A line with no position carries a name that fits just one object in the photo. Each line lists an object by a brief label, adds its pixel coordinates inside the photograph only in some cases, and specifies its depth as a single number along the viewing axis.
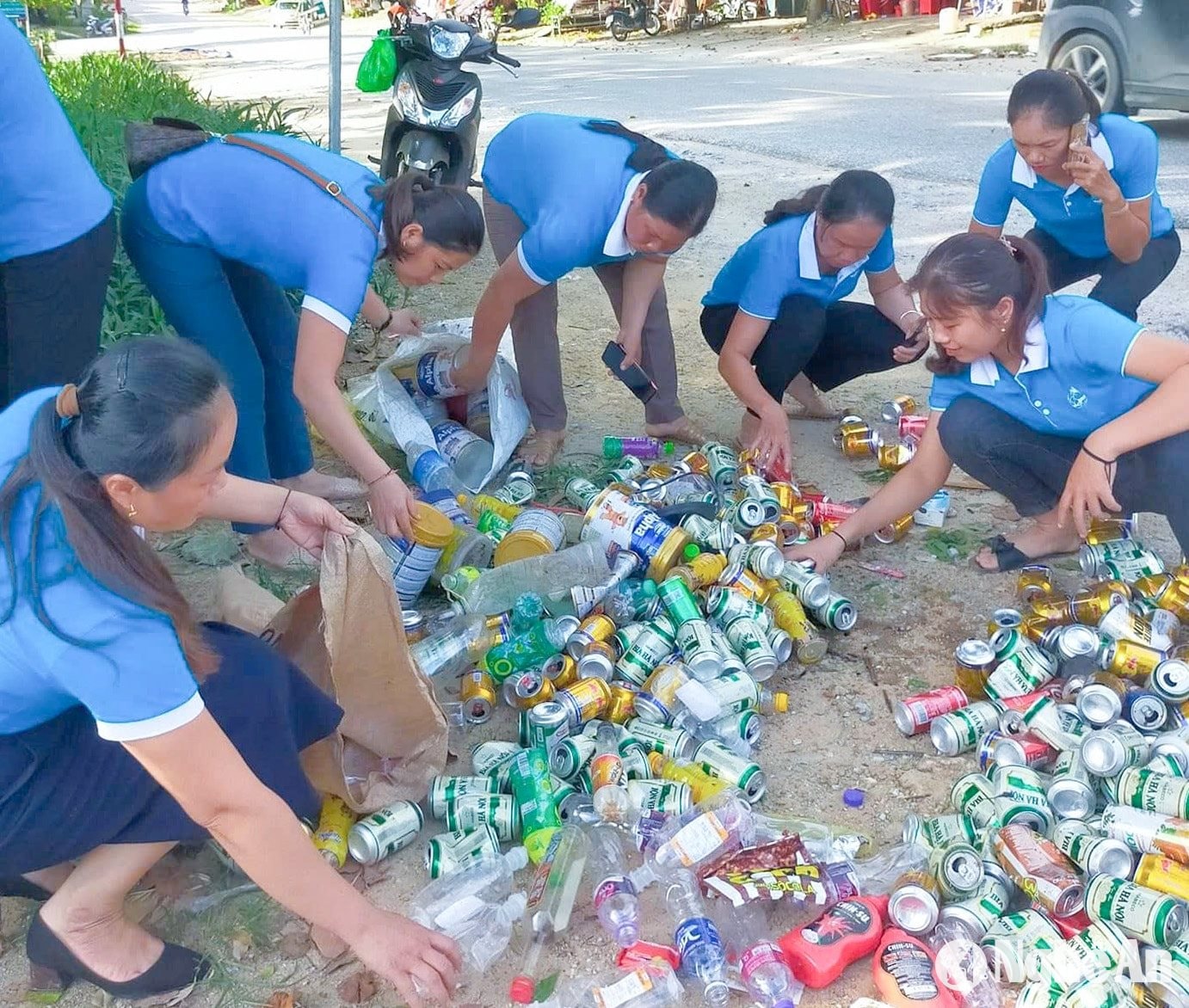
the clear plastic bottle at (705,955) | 2.05
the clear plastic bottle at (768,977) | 2.05
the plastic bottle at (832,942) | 2.06
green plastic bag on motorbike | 6.20
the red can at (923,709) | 2.71
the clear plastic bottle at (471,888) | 2.27
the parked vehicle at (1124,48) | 7.58
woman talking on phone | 3.58
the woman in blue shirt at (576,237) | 3.43
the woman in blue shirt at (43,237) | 2.59
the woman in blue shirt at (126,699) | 1.61
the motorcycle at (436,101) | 6.08
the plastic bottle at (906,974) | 1.98
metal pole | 5.36
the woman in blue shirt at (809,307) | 3.64
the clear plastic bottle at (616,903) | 2.18
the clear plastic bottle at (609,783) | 2.40
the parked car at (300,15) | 27.66
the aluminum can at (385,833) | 2.38
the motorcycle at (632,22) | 19.70
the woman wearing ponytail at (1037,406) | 2.81
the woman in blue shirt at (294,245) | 2.87
